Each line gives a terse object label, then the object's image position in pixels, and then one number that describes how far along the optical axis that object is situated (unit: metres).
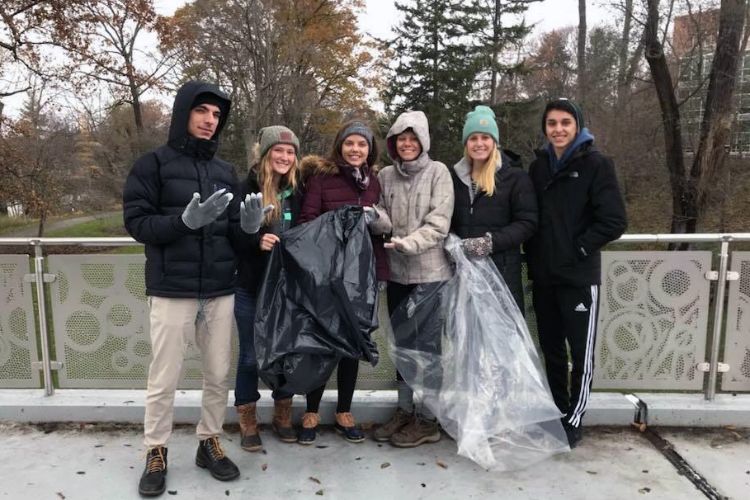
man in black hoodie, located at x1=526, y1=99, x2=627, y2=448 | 2.79
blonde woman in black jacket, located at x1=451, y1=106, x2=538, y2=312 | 2.88
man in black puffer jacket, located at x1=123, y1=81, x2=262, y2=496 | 2.47
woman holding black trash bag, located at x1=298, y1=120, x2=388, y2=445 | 2.88
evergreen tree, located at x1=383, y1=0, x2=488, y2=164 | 20.67
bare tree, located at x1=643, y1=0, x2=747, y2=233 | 8.62
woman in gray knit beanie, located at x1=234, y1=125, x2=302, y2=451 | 2.88
